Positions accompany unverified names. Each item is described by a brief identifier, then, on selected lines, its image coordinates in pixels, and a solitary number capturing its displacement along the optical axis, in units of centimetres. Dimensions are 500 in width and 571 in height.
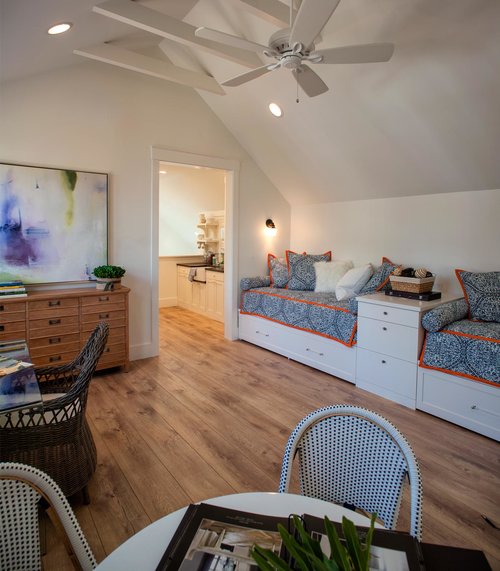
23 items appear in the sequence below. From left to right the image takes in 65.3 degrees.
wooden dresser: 330
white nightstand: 314
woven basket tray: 339
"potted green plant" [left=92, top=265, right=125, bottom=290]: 379
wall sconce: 528
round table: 84
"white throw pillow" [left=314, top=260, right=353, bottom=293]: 464
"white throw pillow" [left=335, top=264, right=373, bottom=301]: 406
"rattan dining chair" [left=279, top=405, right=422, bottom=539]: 124
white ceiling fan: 192
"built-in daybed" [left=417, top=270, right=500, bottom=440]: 271
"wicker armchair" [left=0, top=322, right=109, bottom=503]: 185
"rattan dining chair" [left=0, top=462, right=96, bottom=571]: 97
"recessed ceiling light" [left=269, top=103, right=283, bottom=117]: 401
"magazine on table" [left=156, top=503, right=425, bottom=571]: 79
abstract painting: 348
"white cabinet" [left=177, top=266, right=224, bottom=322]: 623
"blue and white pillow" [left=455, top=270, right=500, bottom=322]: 316
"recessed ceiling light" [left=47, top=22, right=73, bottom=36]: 246
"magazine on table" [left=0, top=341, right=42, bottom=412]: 157
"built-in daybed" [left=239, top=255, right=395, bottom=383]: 379
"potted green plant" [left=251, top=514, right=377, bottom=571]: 63
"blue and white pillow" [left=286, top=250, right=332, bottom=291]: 484
